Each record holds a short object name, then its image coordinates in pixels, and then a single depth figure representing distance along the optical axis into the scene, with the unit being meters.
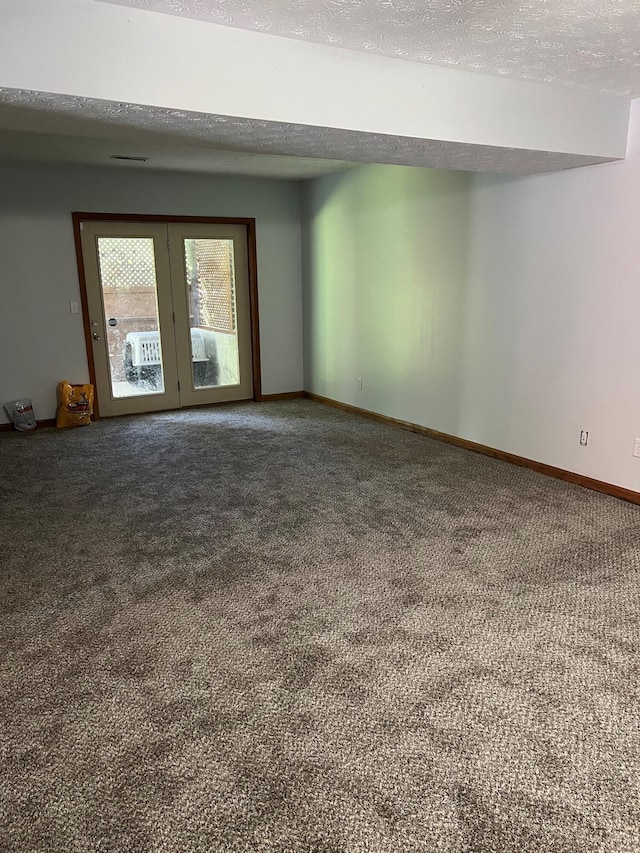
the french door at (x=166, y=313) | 6.14
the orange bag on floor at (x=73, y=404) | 5.93
